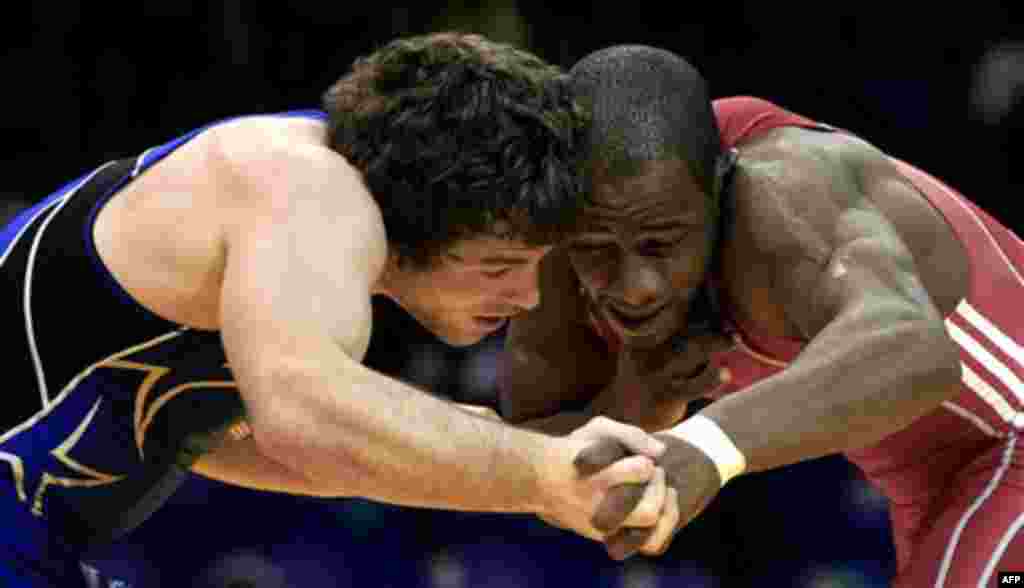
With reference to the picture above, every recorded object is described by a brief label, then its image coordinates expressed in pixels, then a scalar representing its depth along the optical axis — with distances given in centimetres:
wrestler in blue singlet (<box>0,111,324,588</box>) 577
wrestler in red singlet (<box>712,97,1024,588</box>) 696
